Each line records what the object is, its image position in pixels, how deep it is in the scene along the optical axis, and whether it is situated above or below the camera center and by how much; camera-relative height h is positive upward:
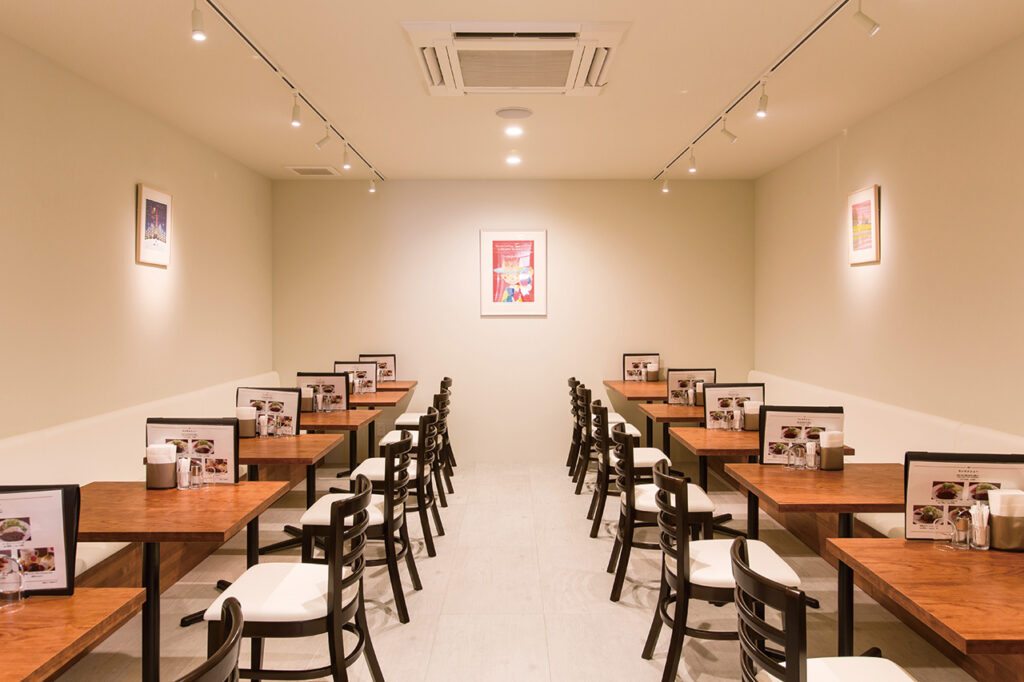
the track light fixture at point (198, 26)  2.73 +1.32
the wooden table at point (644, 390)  5.81 -0.49
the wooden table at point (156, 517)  2.31 -0.69
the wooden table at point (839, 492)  2.57 -0.65
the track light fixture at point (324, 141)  4.72 +1.44
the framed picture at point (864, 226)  4.69 +0.86
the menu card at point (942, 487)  2.23 -0.51
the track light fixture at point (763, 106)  3.72 +1.36
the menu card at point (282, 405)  4.05 -0.43
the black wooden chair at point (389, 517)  3.20 -0.92
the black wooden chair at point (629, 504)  3.46 -0.90
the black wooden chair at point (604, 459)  4.27 -0.83
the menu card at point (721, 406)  4.22 -0.44
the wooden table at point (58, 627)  1.47 -0.74
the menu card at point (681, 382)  5.34 -0.36
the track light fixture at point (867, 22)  2.79 +1.38
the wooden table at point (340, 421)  4.47 -0.60
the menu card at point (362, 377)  6.10 -0.38
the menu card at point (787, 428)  3.30 -0.45
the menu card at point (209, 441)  2.93 -0.48
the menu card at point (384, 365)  6.86 -0.30
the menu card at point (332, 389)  4.99 -0.40
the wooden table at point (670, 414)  4.71 -0.56
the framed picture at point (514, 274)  7.06 +0.70
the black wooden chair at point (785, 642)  1.51 -0.76
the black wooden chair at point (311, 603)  2.21 -0.94
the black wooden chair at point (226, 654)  1.22 -0.63
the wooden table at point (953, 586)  1.57 -0.70
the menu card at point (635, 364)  6.92 -0.27
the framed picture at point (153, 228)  4.48 +0.78
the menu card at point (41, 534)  1.84 -0.57
